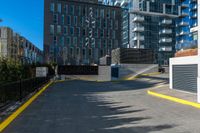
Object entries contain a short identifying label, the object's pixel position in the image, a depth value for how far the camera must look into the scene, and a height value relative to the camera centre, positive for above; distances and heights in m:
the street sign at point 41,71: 14.89 -0.41
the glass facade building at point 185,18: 45.39 +15.81
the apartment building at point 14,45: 23.62 +4.03
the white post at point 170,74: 11.74 -0.61
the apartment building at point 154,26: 45.28 +13.12
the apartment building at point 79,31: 48.07 +12.57
